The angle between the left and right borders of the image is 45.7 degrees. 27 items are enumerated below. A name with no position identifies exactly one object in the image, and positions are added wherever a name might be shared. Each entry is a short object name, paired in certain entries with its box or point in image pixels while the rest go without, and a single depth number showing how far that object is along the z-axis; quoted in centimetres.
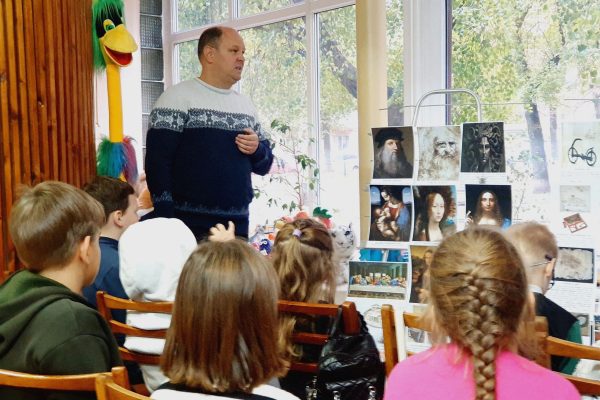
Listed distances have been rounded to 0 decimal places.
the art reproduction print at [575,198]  244
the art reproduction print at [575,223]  244
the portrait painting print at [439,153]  264
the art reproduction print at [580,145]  244
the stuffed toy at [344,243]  362
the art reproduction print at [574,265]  237
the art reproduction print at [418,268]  259
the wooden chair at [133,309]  196
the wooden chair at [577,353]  137
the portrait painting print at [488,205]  250
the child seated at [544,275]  191
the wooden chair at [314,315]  181
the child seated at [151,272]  209
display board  240
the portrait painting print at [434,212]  261
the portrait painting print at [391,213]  267
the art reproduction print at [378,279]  263
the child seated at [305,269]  206
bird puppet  377
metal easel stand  279
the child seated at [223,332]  138
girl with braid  132
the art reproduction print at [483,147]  255
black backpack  183
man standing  306
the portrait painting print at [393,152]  271
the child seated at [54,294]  155
